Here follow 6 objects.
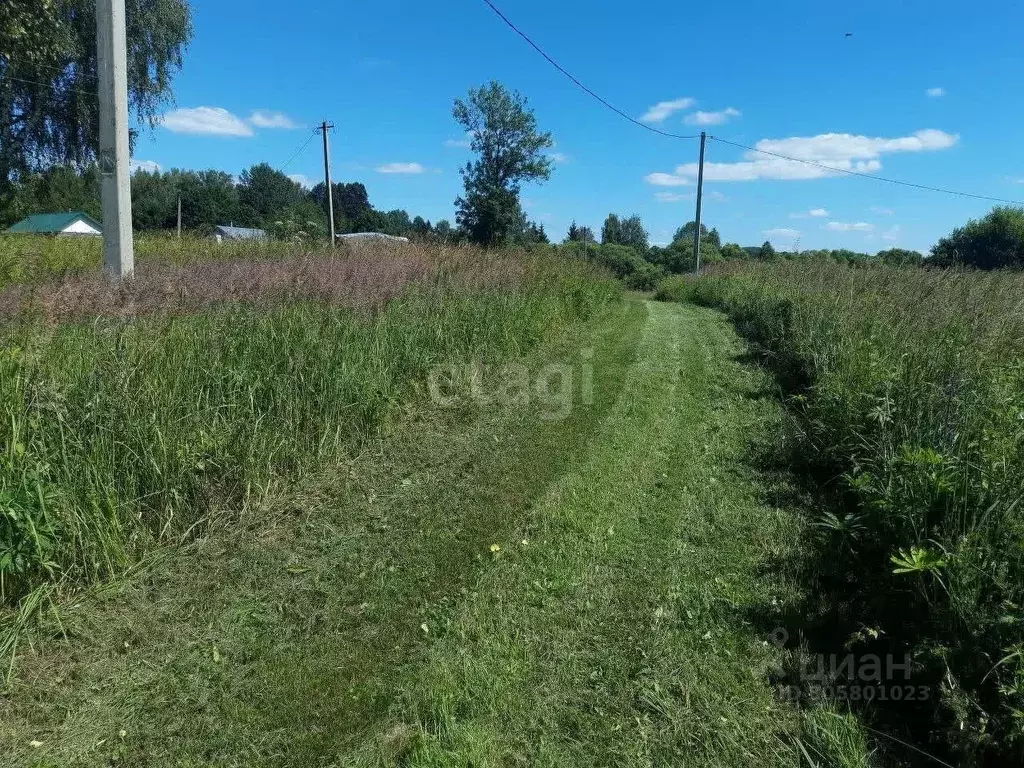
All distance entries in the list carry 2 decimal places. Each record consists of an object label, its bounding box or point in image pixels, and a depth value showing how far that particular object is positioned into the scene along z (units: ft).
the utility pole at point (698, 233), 94.48
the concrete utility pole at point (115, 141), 21.16
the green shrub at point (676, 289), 75.14
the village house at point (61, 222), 129.21
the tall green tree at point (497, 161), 153.48
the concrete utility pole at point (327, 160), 95.29
